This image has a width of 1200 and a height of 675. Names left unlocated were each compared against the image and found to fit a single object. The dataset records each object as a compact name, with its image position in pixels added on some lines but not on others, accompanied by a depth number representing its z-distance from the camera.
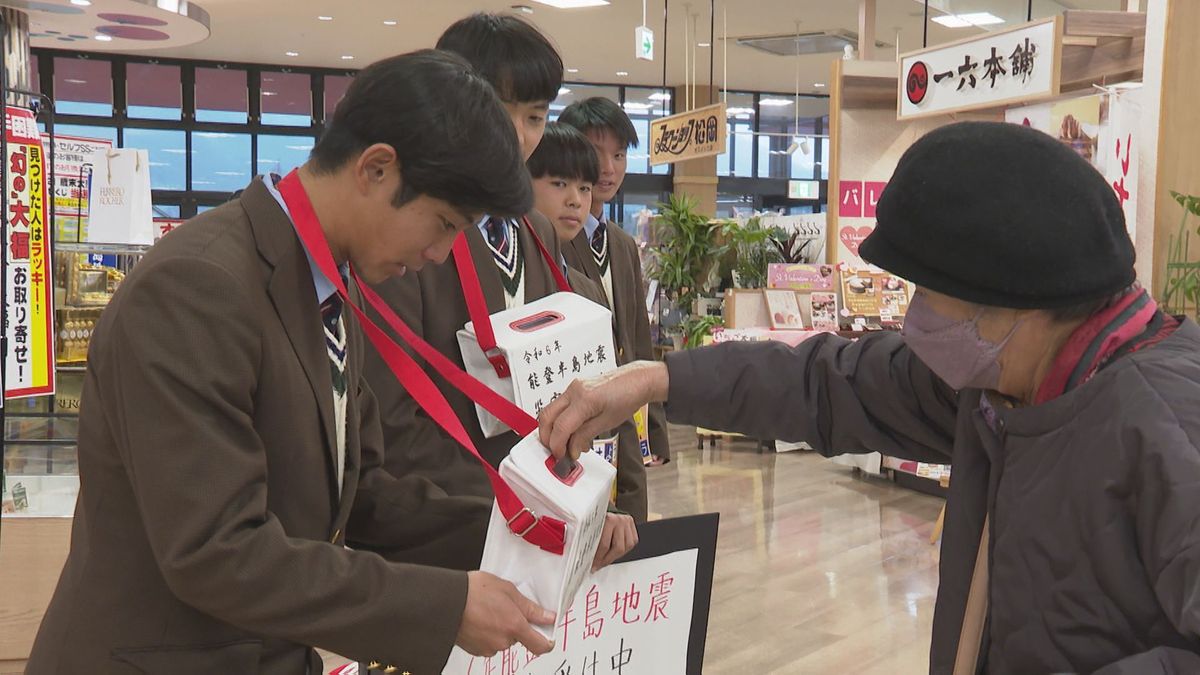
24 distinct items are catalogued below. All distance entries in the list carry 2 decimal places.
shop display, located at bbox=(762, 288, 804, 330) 7.52
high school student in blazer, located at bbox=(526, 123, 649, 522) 2.85
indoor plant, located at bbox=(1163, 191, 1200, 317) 3.78
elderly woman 0.93
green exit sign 7.94
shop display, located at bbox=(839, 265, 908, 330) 6.90
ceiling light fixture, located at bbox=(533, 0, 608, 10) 8.88
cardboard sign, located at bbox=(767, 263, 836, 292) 7.49
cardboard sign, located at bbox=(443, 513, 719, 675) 1.62
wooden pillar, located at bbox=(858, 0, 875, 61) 7.46
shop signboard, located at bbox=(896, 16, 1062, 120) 4.46
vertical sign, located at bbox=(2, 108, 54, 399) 3.49
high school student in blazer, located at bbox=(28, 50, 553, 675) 1.07
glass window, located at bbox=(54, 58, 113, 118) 14.20
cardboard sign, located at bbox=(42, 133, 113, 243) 5.39
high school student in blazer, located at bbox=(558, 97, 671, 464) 3.19
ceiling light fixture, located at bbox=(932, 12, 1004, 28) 9.97
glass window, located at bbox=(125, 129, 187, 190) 14.73
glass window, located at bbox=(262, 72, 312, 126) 15.09
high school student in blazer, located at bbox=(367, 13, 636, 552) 1.71
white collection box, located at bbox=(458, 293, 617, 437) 1.70
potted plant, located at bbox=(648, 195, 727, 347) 8.72
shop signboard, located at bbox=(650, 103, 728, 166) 7.93
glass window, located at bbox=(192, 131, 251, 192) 14.94
